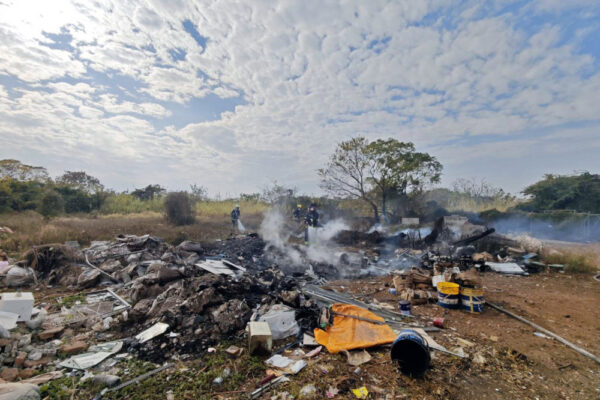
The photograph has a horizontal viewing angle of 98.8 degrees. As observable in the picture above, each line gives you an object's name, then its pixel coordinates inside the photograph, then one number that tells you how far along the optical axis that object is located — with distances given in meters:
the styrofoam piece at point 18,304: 4.08
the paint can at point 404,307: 5.03
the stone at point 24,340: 3.68
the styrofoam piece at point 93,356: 3.36
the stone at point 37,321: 4.19
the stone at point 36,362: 3.33
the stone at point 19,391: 2.40
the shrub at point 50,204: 15.02
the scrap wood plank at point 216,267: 6.56
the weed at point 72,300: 5.48
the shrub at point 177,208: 16.81
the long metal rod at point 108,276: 6.92
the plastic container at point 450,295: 5.21
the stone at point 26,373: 3.12
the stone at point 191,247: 10.05
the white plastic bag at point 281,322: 4.02
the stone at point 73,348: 3.67
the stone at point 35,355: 3.45
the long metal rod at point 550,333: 3.57
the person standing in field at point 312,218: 12.94
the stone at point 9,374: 2.99
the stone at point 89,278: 6.54
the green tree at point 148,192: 25.48
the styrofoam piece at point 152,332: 3.89
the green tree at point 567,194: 14.50
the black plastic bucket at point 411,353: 3.05
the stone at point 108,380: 2.99
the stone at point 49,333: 3.99
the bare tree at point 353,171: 18.14
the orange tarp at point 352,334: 3.71
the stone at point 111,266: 7.45
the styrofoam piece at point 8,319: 3.77
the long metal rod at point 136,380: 2.87
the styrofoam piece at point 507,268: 7.99
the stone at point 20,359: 3.28
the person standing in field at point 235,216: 15.88
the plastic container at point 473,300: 5.07
